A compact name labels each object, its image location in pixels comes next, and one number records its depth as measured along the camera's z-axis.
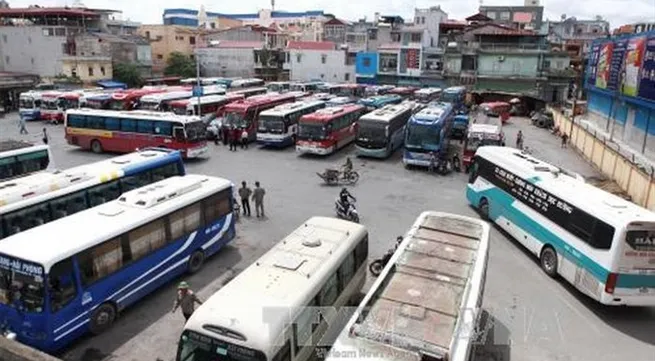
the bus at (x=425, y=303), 6.46
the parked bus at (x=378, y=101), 37.98
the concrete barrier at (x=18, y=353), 6.77
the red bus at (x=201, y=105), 33.59
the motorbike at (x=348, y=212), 16.52
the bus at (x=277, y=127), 28.50
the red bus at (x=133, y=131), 25.05
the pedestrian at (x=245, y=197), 17.44
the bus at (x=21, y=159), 17.39
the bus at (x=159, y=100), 35.50
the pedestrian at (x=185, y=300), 9.77
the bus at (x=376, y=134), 25.92
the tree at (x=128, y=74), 54.69
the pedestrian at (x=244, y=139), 29.44
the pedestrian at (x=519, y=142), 29.70
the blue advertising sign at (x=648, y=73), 26.19
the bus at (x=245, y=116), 30.14
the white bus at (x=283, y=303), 7.11
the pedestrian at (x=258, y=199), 17.28
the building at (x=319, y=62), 63.53
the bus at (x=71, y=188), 12.48
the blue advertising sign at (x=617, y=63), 31.17
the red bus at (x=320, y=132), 26.47
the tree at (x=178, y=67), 66.38
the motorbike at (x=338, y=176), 21.80
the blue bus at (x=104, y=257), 8.88
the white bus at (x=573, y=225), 10.63
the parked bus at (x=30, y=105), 37.38
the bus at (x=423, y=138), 23.98
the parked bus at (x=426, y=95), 44.25
